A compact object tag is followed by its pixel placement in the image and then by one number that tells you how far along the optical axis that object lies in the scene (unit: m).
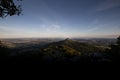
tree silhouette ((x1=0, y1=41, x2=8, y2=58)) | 17.97
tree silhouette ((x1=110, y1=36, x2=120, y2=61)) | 16.73
